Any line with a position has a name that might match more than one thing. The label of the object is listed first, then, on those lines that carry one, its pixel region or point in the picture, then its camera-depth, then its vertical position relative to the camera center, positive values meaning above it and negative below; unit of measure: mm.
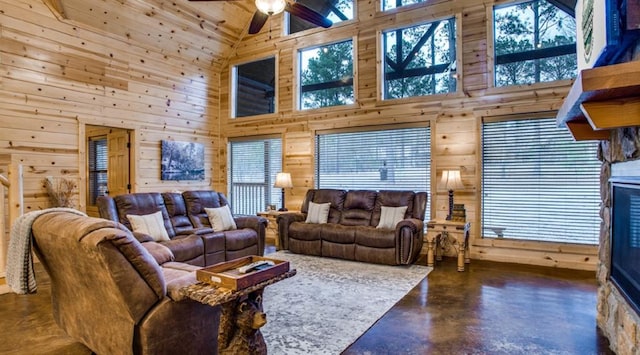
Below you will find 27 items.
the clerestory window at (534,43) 4652 +1751
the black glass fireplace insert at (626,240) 2033 -411
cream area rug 2605 -1194
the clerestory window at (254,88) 7164 +1754
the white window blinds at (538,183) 4555 -125
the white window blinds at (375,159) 5621 +239
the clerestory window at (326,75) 6309 +1777
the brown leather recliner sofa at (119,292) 1829 -645
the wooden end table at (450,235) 4598 -806
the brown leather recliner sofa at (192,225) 4246 -683
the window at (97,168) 7160 +120
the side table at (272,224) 5931 -910
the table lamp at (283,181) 6156 -119
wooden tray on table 1832 -552
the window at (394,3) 5719 +2733
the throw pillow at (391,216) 5035 -597
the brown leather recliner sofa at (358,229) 4699 -765
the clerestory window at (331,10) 6281 +2890
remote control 2066 -544
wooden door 6211 +209
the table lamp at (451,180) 4867 -83
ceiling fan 3390 +1753
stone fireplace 2090 -649
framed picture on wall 6606 +252
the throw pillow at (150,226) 4230 -612
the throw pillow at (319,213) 5574 -607
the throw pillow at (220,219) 4965 -624
